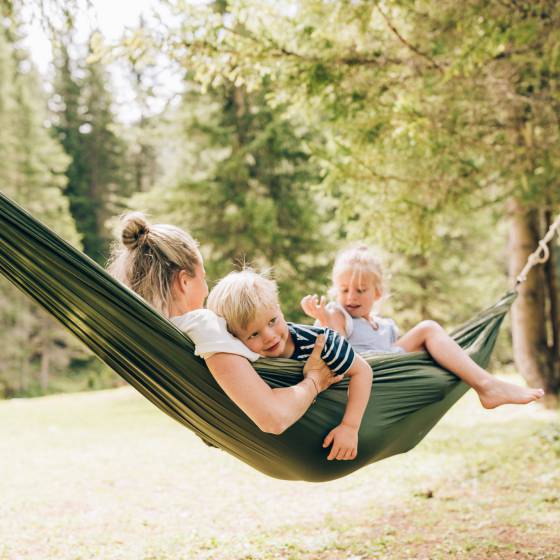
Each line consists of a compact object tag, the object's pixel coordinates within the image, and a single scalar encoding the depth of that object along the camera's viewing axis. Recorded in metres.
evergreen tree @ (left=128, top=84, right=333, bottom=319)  9.59
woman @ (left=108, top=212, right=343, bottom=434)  1.62
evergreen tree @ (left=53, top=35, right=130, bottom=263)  20.86
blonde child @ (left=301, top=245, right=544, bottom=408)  2.41
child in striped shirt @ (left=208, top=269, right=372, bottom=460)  1.74
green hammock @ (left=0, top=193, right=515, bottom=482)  1.76
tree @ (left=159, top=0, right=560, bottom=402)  4.18
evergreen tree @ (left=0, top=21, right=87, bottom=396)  15.40
